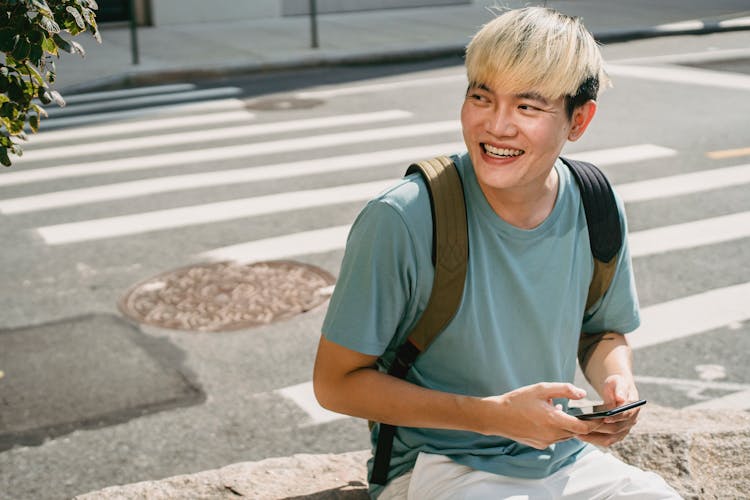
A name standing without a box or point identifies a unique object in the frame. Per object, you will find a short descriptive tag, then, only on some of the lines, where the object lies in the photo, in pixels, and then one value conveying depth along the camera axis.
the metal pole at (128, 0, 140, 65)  15.44
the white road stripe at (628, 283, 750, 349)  5.82
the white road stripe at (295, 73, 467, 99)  13.46
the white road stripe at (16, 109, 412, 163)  10.45
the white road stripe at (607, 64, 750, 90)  13.14
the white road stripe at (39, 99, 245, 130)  11.96
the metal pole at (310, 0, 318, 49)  16.68
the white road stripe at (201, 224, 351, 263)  7.15
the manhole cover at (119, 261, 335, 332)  6.12
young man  2.58
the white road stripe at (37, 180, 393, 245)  7.78
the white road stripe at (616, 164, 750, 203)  8.49
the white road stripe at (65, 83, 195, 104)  13.70
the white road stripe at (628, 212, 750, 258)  7.22
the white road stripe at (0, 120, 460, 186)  9.57
